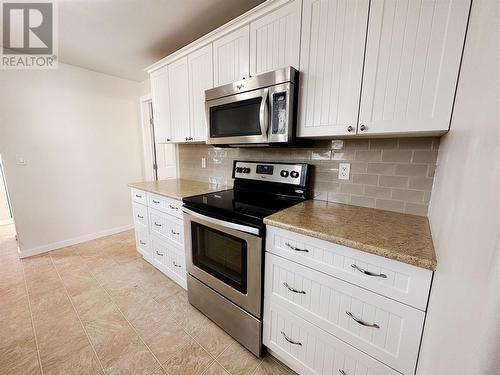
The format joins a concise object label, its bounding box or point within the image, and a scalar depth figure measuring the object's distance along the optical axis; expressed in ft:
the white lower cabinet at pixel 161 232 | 6.30
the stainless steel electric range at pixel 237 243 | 4.27
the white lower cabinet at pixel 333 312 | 2.82
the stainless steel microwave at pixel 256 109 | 4.41
